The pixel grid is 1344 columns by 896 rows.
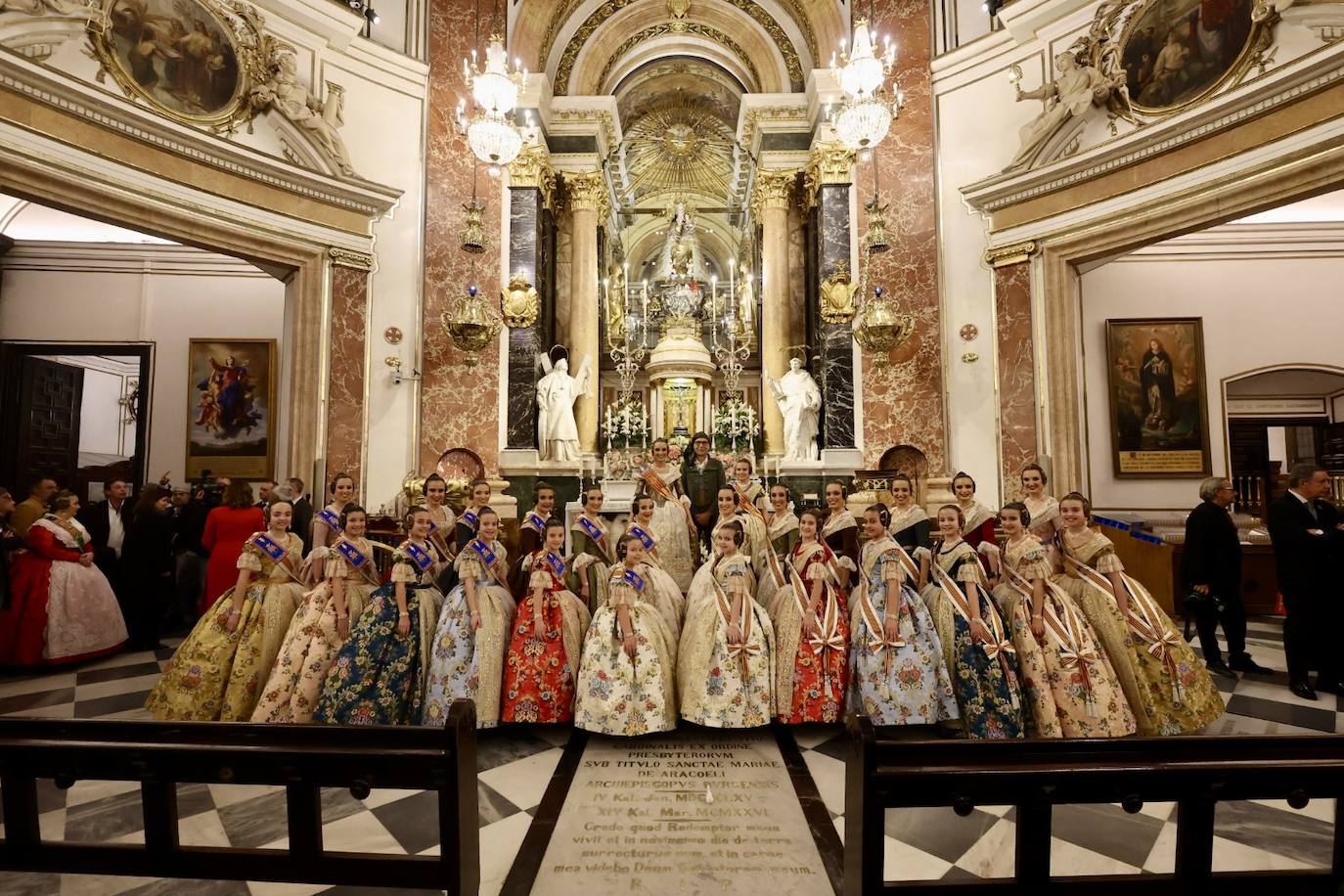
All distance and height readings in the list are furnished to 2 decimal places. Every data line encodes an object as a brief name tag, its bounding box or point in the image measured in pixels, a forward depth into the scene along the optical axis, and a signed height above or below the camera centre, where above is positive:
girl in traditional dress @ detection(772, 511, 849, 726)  4.08 -1.03
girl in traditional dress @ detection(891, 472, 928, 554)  4.68 -0.30
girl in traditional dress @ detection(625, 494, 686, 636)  4.30 -0.66
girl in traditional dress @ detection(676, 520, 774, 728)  3.92 -1.06
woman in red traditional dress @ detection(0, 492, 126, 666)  5.46 -0.99
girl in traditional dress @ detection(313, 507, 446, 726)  3.90 -1.03
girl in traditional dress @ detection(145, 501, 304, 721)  4.12 -1.03
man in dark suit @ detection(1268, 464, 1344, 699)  4.78 -0.72
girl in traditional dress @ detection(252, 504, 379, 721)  4.00 -0.92
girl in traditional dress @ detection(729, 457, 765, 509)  5.27 -0.02
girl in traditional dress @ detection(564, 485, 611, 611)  4.66 -0.57
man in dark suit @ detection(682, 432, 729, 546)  6.13 -0.03
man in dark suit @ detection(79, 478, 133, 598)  6.95 -0.40
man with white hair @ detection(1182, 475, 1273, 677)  5.29 -0.71
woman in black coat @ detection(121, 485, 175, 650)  6.21 -0.75
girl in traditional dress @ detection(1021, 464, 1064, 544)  4.62 -0.20
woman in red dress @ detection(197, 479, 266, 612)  5.79 -0.44
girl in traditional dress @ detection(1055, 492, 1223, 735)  3.94 -1.03
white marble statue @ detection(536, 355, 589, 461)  10.51 +0.98
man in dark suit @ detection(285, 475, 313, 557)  6.34 -0.32
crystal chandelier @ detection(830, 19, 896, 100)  6.88 +4.24
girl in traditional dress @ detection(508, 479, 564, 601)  4.59 -0.39
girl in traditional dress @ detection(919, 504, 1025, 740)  3.80 -0.95
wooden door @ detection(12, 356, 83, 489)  10.54 +0.98
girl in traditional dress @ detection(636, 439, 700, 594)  5.58 -0.33
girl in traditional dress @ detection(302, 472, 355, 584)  4.44 -0.33
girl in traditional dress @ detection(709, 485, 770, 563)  4.97 -0.41
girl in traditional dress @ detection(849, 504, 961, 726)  3.89 -1.04
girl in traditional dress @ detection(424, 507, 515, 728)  3.93 -0.98
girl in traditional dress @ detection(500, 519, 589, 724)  4.01 -1.03
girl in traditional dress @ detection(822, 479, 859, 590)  4.85 -0.36
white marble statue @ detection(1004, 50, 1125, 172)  8.05 +4.63
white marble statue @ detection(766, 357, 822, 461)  10.42 +1.02
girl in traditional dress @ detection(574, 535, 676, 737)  3.87 -1.12
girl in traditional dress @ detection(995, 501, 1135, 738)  3.78 -1.07
